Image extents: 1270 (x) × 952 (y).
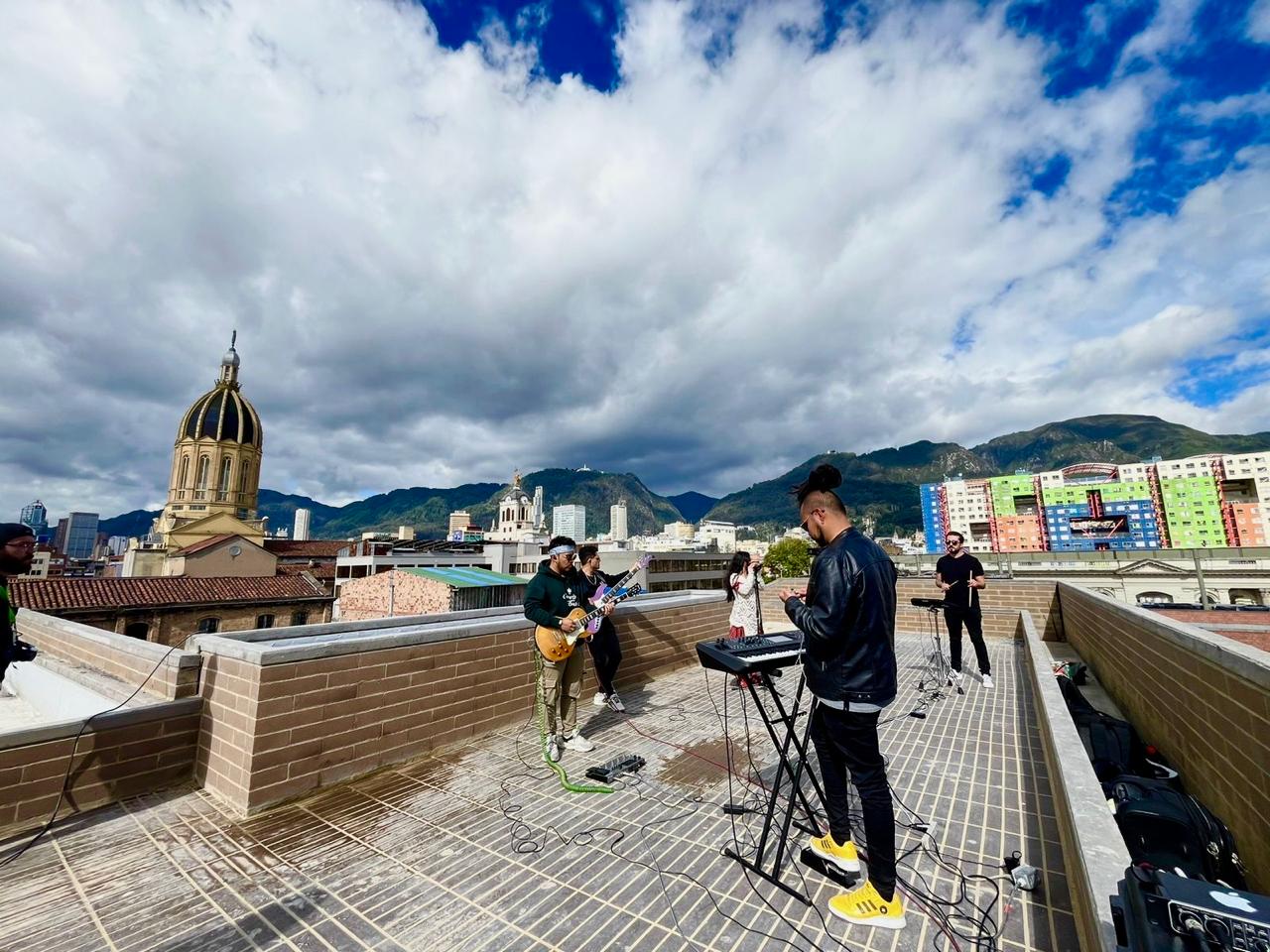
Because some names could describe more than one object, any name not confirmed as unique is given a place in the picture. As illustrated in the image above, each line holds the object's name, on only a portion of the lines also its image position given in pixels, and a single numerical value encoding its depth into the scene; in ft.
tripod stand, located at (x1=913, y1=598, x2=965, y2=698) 22.03
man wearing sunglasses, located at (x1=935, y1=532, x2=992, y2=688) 21.29
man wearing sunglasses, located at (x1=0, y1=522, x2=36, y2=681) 10.23
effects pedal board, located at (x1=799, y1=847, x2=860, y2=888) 8.70
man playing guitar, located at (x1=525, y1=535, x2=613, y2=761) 15.02
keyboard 9.39
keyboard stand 8.58
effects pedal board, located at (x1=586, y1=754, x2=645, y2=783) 13.23
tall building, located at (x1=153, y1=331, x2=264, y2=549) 204.23
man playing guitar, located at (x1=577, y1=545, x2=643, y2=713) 19.81
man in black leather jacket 7.86
